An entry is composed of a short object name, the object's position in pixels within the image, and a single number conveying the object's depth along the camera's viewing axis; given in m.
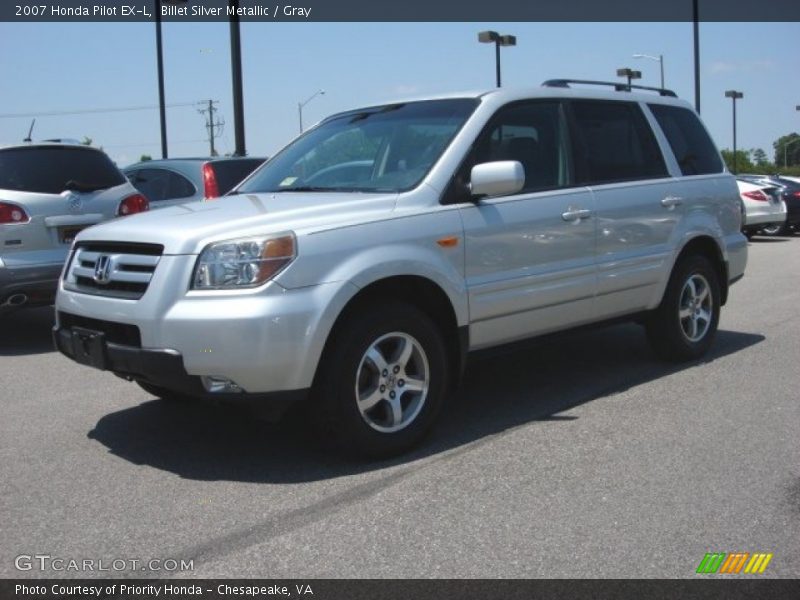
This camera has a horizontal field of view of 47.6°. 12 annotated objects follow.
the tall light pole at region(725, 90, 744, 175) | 55.19
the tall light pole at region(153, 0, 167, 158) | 23.70
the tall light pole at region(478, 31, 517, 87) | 29.14
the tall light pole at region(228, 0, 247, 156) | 15.10
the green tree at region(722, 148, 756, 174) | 78.69
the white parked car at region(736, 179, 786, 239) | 19.12
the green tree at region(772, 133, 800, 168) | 115.73
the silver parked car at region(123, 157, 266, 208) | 9.52
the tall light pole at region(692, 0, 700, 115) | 25.14
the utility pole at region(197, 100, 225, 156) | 77.94
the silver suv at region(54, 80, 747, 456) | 4.22
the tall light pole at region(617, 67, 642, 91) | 31.87
